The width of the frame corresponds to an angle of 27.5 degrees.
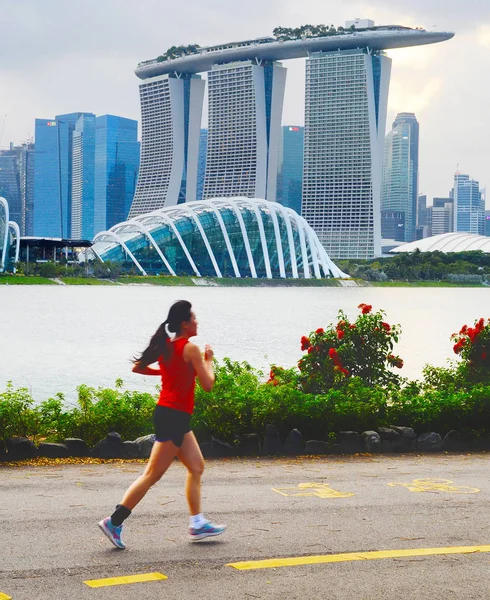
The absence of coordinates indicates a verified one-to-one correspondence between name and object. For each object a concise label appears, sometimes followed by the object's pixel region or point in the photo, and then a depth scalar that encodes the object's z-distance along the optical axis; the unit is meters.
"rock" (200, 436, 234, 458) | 12.58
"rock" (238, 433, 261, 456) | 12.70
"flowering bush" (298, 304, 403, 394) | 15.60
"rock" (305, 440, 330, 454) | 12.94
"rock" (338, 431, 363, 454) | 13.05
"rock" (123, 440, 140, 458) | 12.30
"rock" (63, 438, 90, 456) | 12.21
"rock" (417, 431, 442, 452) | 13.35
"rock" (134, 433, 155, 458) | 12.29
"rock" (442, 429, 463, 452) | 13.49
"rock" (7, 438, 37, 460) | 11.86
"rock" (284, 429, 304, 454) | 12.91
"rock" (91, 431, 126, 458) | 12.28
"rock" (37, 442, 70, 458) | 12.05
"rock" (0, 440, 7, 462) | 11.83
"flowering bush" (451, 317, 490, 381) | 16.03
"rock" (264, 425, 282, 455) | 12.81
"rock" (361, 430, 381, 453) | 13.14
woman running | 8.04
